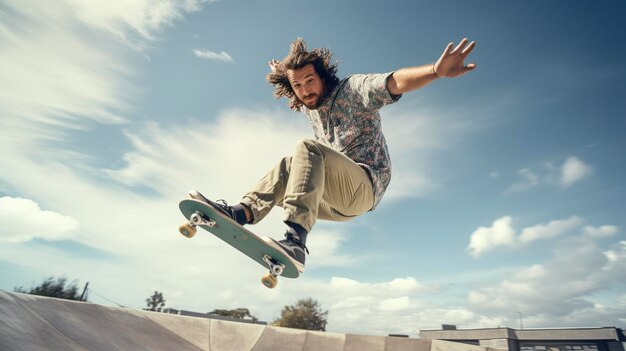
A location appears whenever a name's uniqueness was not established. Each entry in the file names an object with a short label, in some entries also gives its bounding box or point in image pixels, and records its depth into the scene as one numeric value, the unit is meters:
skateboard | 2.96
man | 2.93
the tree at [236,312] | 30.20
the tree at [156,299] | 44.53
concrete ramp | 3.46
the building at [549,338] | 17.31
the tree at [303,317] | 29.55
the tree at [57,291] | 25.42
